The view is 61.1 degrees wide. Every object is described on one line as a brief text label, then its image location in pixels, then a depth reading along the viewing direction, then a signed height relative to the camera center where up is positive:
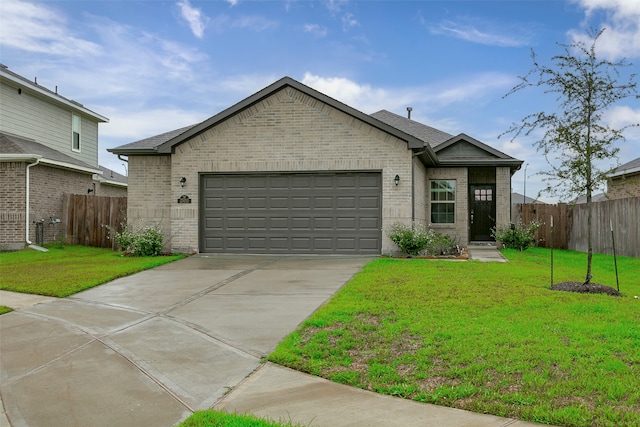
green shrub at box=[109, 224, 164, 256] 16.77 -0.73
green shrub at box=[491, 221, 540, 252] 19.76 -0.58
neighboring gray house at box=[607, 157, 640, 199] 22.30 +1.85
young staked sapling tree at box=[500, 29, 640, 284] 10.40 +1.91
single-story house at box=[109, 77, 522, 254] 16.14 +1.27
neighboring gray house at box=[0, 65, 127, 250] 19.19 +2.37
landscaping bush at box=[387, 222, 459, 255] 15.70 -0.54
